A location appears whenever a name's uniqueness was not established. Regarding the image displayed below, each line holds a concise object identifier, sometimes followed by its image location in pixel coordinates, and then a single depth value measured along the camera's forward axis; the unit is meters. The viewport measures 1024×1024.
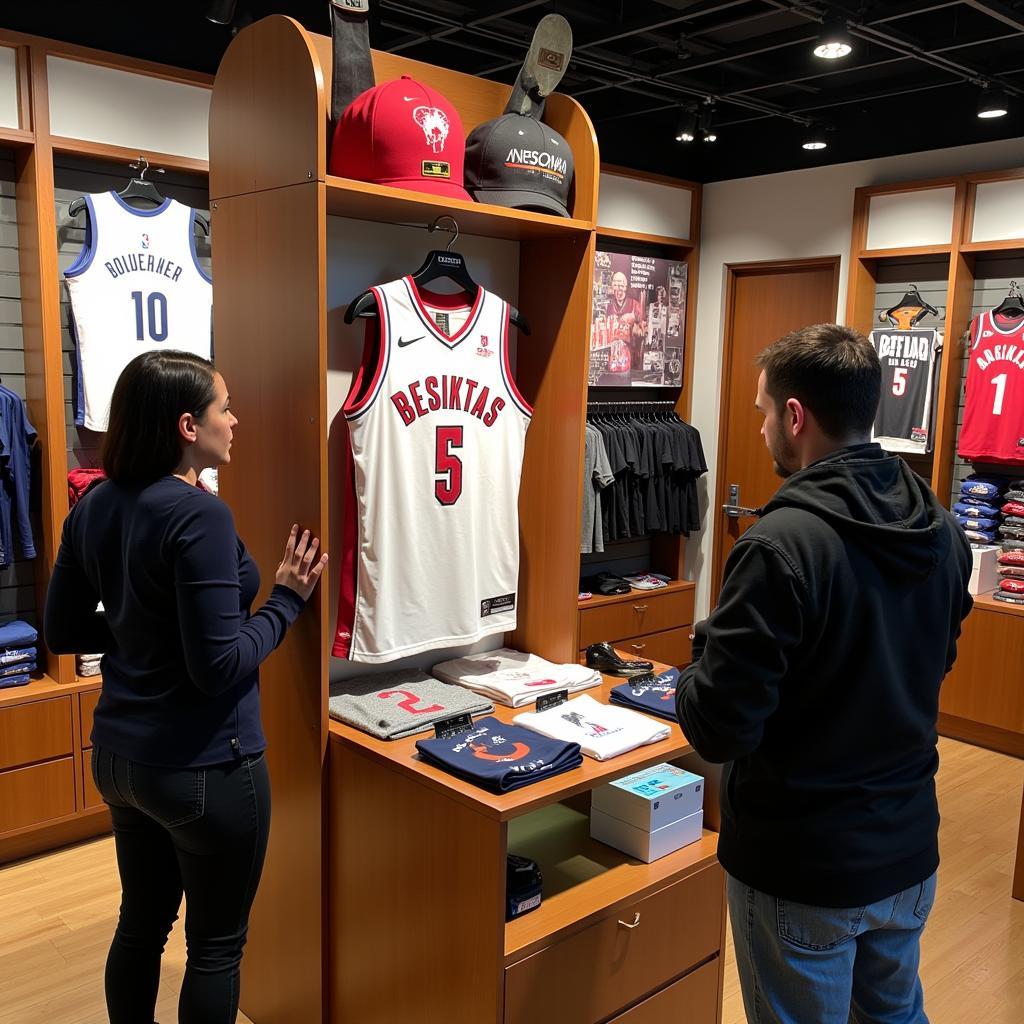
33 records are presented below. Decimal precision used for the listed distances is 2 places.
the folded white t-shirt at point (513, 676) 2.49
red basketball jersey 4.67
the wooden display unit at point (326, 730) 1.99
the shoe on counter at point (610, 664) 2.74
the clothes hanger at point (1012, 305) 4.72
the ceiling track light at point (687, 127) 4.98
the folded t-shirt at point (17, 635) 3.43
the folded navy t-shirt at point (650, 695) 2.41
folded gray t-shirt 2.23
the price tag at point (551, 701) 2.39
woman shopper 1.74
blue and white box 2.28
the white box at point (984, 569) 4.72
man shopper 1.46
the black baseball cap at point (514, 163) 2.40
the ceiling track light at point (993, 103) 4.37
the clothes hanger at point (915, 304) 5.06
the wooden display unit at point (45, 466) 3.34
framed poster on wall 5.35
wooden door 5.63
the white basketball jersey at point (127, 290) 3.58
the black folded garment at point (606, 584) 5.39
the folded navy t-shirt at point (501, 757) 1.95
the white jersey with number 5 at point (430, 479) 2.29
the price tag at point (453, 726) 2.16
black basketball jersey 4.96
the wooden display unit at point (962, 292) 4.60
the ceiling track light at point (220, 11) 3.35
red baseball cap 2.13
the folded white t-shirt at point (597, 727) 2.18
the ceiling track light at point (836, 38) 3.68
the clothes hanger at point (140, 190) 3.57
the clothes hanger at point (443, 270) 2.37
